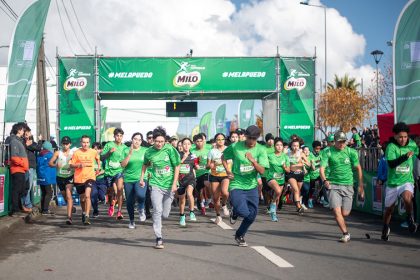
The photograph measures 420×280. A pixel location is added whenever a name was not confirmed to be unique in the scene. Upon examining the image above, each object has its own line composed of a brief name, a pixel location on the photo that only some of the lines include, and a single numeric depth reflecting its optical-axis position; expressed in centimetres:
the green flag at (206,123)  4891
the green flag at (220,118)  4638
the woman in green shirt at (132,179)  1205
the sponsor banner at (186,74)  2381
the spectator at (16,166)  1315
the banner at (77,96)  2361
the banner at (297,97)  2427
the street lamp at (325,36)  3541
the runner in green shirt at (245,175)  909
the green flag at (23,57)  1318
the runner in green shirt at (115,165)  1359
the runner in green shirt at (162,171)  952
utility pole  2008
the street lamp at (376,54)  3334
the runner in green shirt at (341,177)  967
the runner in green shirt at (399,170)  965
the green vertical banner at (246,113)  3744
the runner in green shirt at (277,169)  1350
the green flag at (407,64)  1145
